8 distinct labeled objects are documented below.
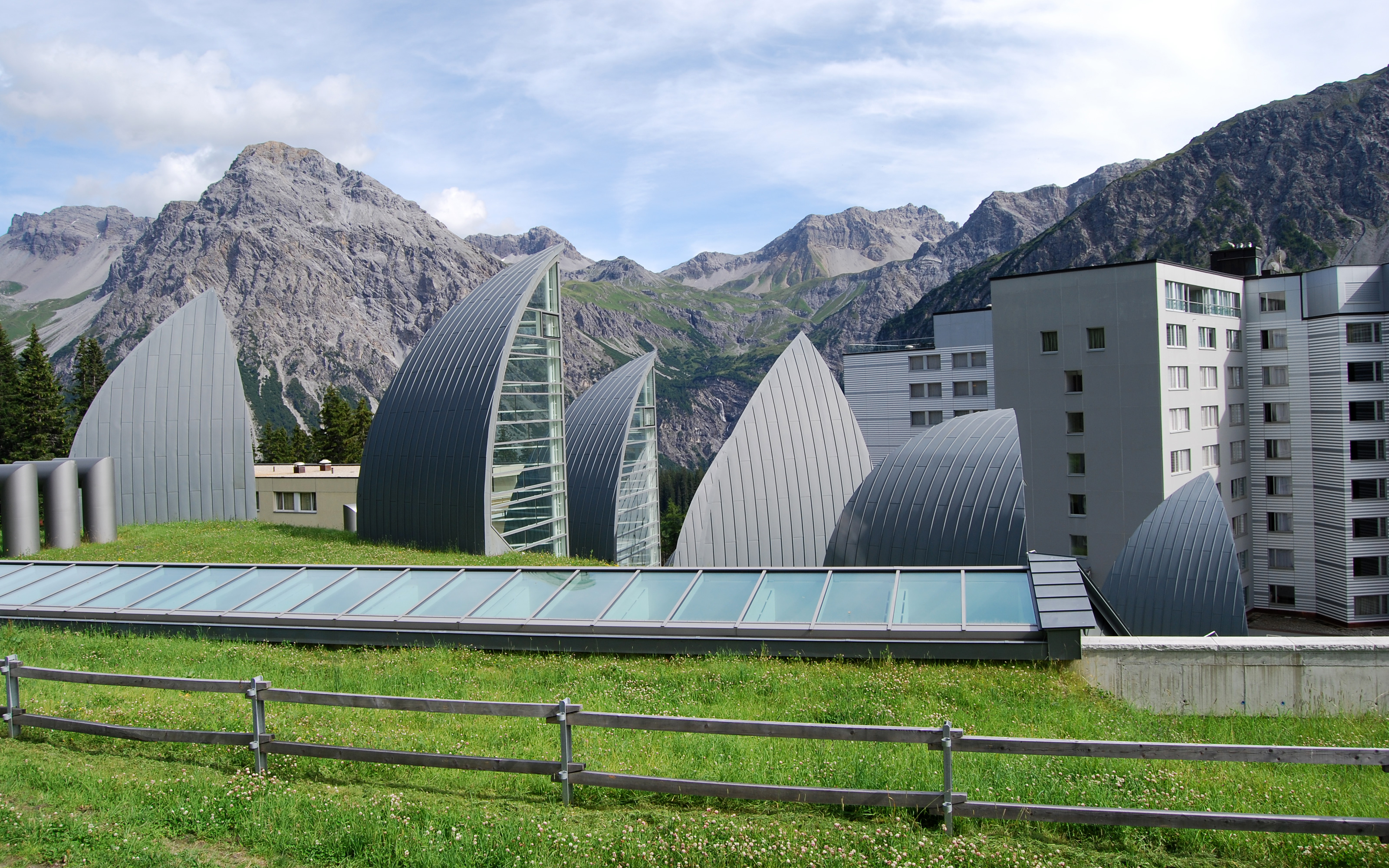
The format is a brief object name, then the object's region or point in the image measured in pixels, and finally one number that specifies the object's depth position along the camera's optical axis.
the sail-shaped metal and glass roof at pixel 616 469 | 32.81
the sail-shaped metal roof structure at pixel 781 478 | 25.81
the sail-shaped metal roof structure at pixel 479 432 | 23.97
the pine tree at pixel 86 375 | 61.03
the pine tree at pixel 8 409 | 55.25
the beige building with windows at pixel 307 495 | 37.84
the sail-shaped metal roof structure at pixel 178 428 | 31.41
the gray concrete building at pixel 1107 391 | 41.53
